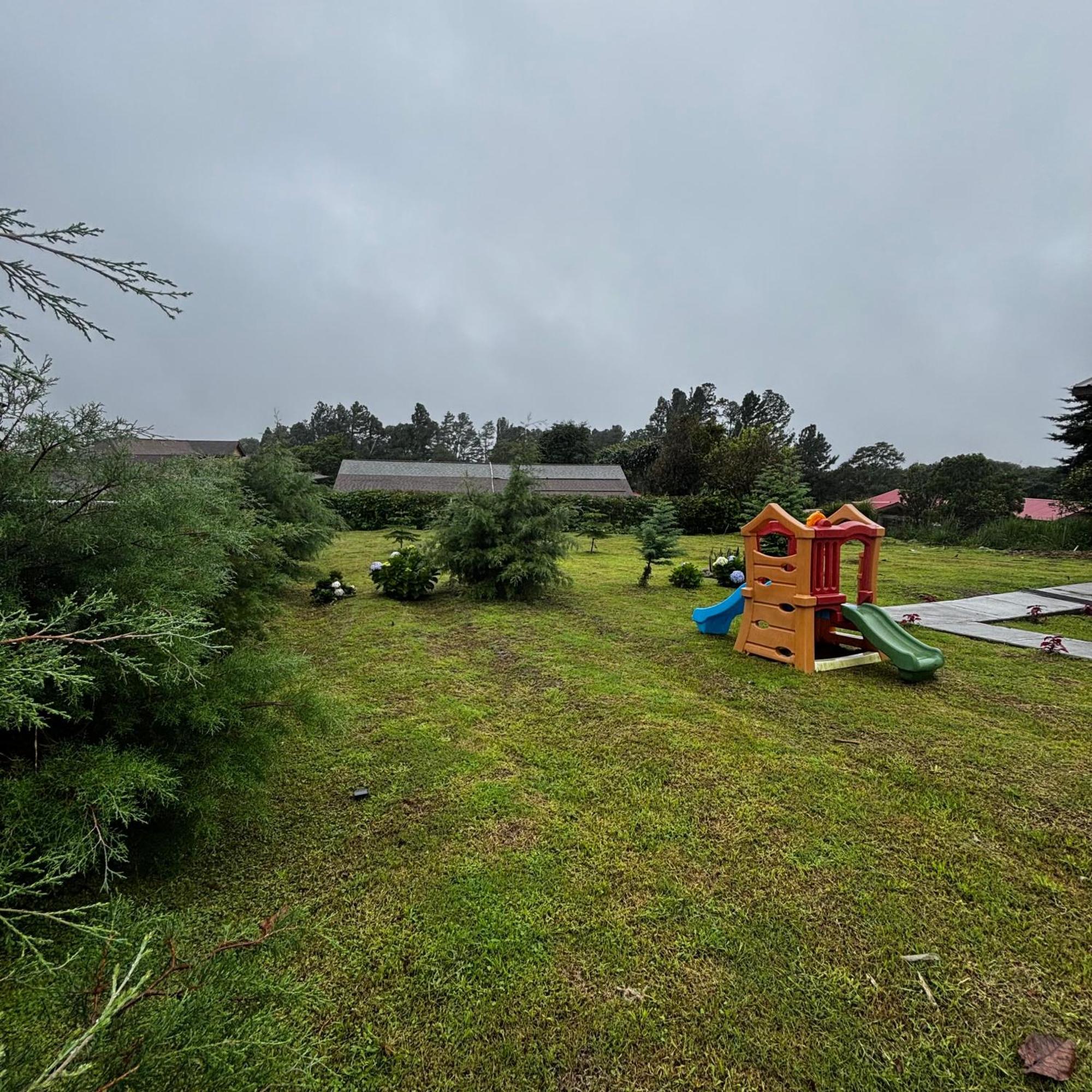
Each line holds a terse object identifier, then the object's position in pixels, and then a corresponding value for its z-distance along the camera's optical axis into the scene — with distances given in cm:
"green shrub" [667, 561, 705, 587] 742
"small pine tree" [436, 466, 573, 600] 634
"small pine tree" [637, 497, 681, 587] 805
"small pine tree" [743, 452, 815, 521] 891
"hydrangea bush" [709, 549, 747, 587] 743
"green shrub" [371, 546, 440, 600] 635
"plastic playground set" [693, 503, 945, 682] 385
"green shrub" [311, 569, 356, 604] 622
